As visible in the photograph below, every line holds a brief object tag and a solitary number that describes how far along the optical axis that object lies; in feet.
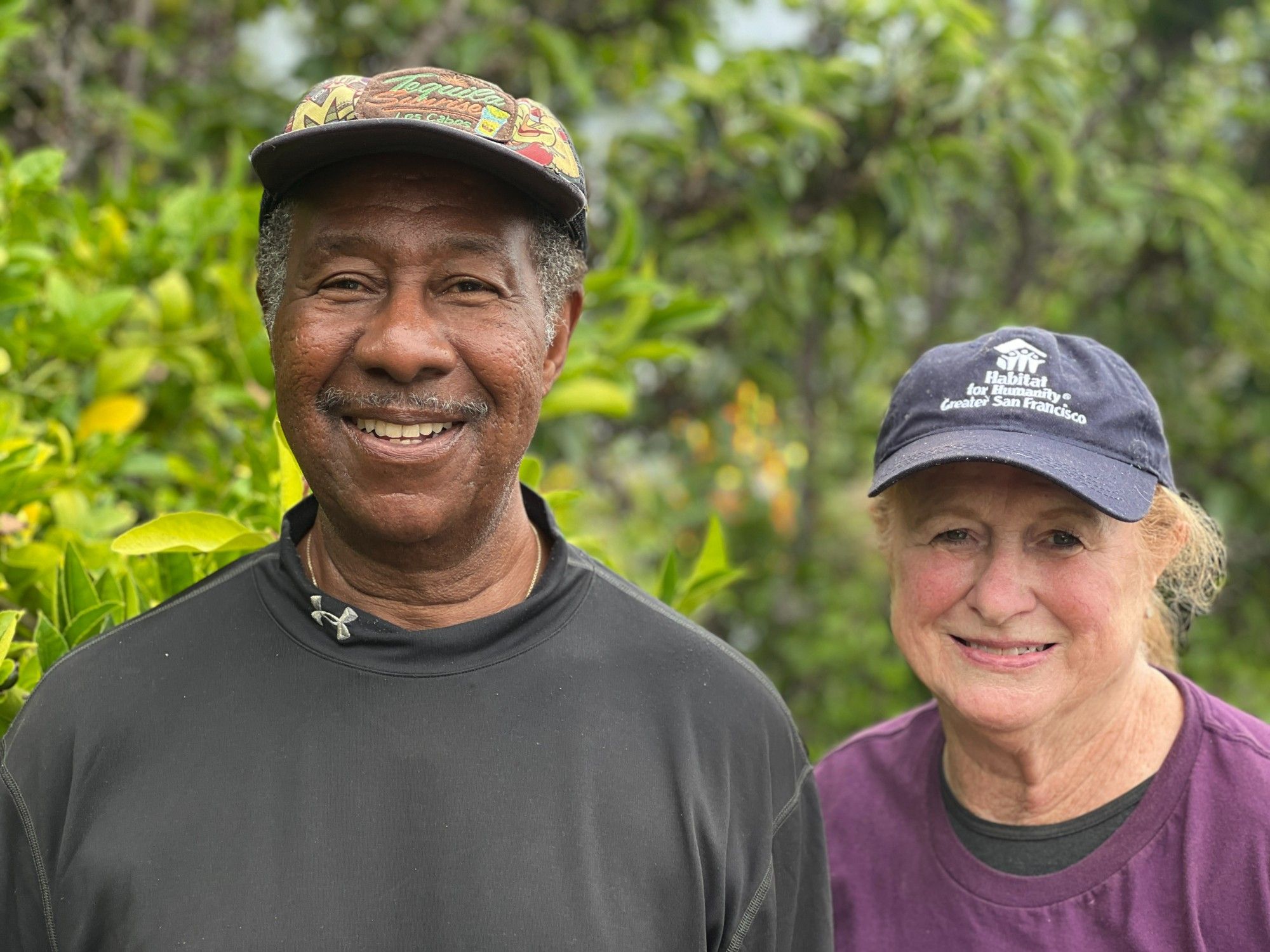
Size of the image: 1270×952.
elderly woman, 6.22
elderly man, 5.11
